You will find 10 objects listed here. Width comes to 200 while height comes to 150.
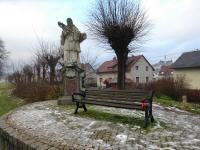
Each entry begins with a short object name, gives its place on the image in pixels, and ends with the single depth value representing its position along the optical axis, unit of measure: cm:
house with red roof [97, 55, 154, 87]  2833
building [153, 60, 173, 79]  3753
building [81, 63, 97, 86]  2718
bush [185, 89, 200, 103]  1170
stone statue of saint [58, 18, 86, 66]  605
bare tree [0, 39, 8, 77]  2543
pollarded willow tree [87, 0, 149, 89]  1028
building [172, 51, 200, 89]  1835
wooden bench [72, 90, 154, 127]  374
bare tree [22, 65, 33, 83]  1590
